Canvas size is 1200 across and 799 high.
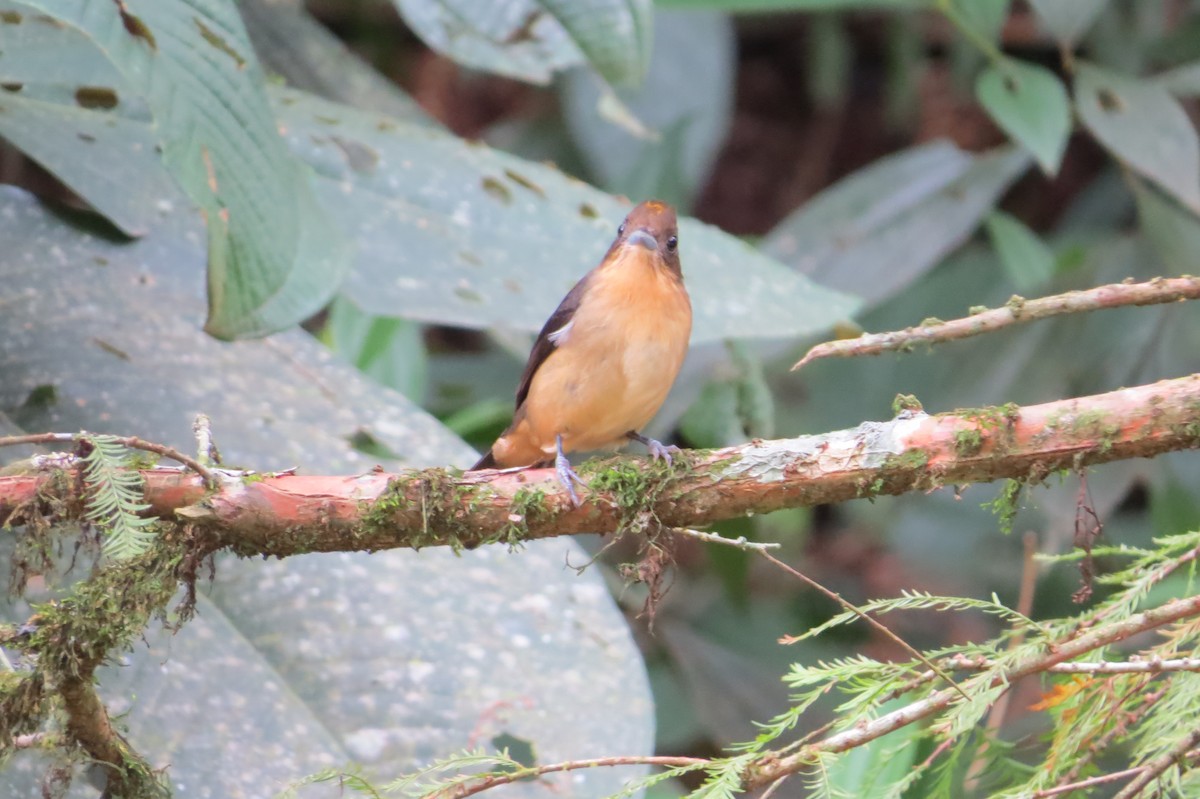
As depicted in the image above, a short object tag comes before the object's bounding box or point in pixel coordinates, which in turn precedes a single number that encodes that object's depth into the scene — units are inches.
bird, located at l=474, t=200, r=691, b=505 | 219.6
